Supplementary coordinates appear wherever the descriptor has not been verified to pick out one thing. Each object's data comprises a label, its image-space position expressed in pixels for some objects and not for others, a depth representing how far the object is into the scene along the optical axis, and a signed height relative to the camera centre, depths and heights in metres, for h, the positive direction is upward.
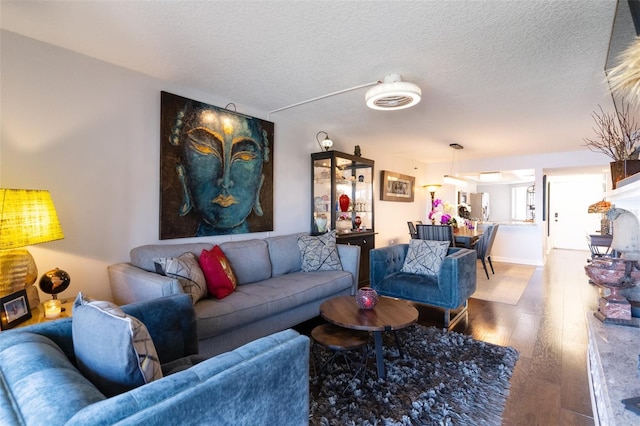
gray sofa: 2.16 -0.68
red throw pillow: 2.50 -0.52
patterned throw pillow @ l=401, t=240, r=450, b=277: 3.36 -0.49
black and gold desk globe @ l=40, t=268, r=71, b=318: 1.80 -0.46
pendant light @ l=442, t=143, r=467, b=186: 5.48 +0.82
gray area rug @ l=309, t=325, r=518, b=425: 1.78 -1.18
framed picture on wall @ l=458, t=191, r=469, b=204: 8.72 +0.50
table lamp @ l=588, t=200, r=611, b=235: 3.39 +0.08
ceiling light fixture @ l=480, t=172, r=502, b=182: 8.18 +1.06
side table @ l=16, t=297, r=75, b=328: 1.69 -0.61
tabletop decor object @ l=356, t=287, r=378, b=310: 2.33 -0.66
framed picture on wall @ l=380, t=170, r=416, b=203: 6.00 +0.57
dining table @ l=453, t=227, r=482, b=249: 4.84 -0.41
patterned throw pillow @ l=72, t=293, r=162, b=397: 0.98 -0.46
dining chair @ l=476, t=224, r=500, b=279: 5.25 -0.51
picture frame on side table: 1.56 -0.53
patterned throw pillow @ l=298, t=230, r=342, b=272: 3.47 -0.47
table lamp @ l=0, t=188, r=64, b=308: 1.57 -0.11
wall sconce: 4.20 +0.97
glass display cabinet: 4.24 +0.21
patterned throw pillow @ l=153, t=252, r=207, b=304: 2.24 -0.45
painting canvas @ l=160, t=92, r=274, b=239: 2.85 +0.45
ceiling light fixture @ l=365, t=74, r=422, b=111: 2.46 +1.00
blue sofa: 0.73 -0.49
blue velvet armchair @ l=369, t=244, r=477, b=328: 2.99 -0.72
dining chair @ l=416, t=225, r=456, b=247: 4.29 -0.28
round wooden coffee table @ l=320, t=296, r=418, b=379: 2.05 -0.75
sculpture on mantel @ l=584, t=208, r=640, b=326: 1.65 -0.38
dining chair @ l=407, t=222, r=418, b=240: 5.45 -0.30
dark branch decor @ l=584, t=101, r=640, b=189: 2.04 +0.40
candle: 1.78 -0.58
